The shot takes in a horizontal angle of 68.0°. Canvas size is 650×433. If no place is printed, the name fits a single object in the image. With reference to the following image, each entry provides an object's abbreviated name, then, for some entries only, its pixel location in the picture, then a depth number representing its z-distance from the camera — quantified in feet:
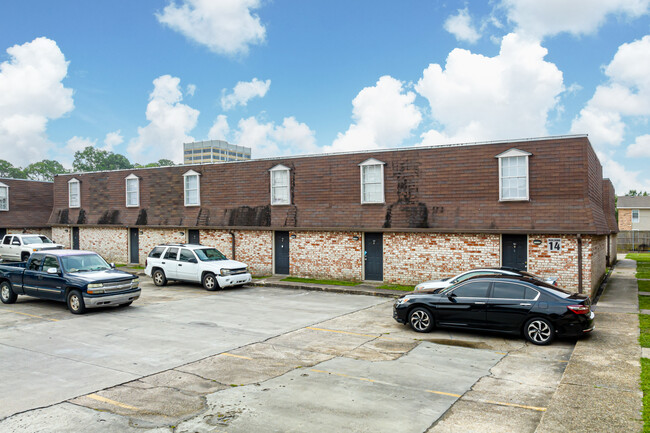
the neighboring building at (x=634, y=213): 190.90
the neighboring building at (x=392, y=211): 56.90
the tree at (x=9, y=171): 322.96
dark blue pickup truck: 45.93
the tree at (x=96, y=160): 335.47
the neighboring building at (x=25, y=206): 111.04
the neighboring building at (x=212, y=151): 502.79
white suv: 63.46
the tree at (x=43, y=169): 336.70
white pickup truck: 91.09
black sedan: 35.09
